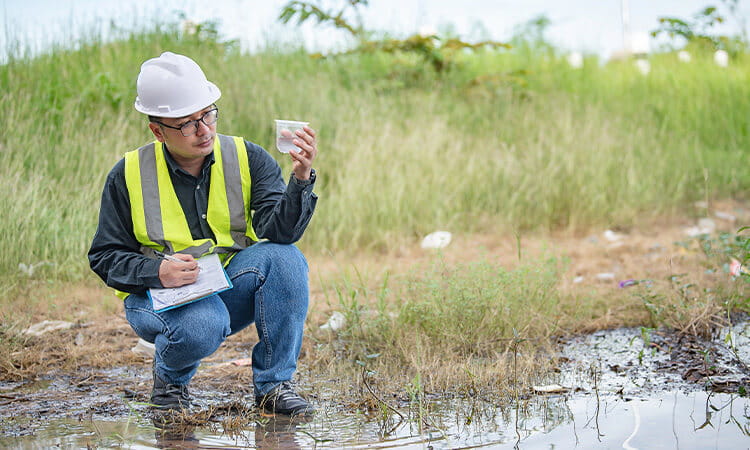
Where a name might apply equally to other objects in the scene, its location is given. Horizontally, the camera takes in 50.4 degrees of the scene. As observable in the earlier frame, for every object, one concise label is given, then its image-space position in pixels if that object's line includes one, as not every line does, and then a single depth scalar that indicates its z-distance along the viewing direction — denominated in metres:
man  3.23
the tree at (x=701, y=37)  13.12
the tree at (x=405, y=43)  9.94
